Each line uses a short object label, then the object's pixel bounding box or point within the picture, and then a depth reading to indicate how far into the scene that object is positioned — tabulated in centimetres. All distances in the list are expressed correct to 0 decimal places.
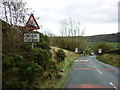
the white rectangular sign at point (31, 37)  790
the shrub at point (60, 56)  1900
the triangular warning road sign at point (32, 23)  786
